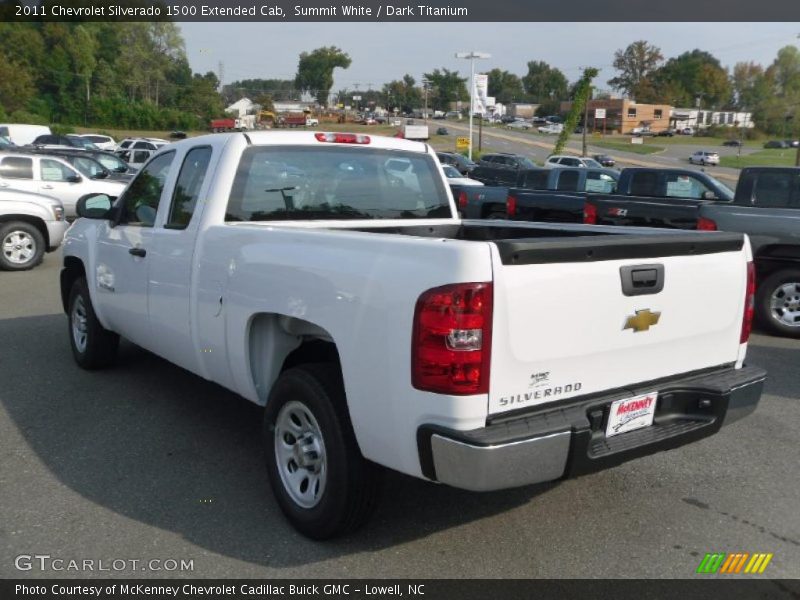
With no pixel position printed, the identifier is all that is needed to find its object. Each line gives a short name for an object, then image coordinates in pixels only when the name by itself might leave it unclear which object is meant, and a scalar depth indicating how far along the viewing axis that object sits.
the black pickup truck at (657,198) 8.97
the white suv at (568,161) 38.31
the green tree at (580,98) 38.47
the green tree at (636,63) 139.25
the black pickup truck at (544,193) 11.47
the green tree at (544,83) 168.62
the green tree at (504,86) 176.12
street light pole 39.28
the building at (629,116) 111.44
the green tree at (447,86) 140.25
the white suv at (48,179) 16.30
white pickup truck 2.82
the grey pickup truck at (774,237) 8.17
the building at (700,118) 115.69
